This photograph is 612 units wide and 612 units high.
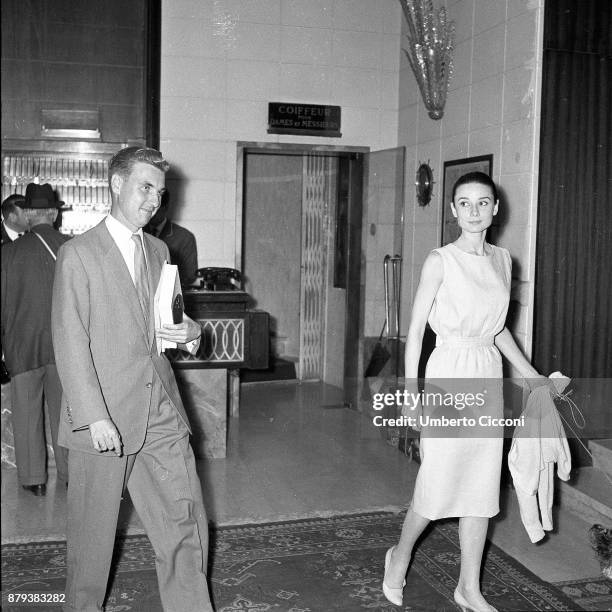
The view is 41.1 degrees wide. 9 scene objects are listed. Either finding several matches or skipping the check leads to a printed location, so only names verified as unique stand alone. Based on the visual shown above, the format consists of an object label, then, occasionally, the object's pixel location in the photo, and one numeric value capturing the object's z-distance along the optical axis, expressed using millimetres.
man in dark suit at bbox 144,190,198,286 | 5805
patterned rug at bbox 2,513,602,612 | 3059
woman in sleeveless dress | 2822
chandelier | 5402
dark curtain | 4551
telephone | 5418
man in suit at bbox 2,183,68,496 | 4270
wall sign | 6375
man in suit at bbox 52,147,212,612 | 2535
